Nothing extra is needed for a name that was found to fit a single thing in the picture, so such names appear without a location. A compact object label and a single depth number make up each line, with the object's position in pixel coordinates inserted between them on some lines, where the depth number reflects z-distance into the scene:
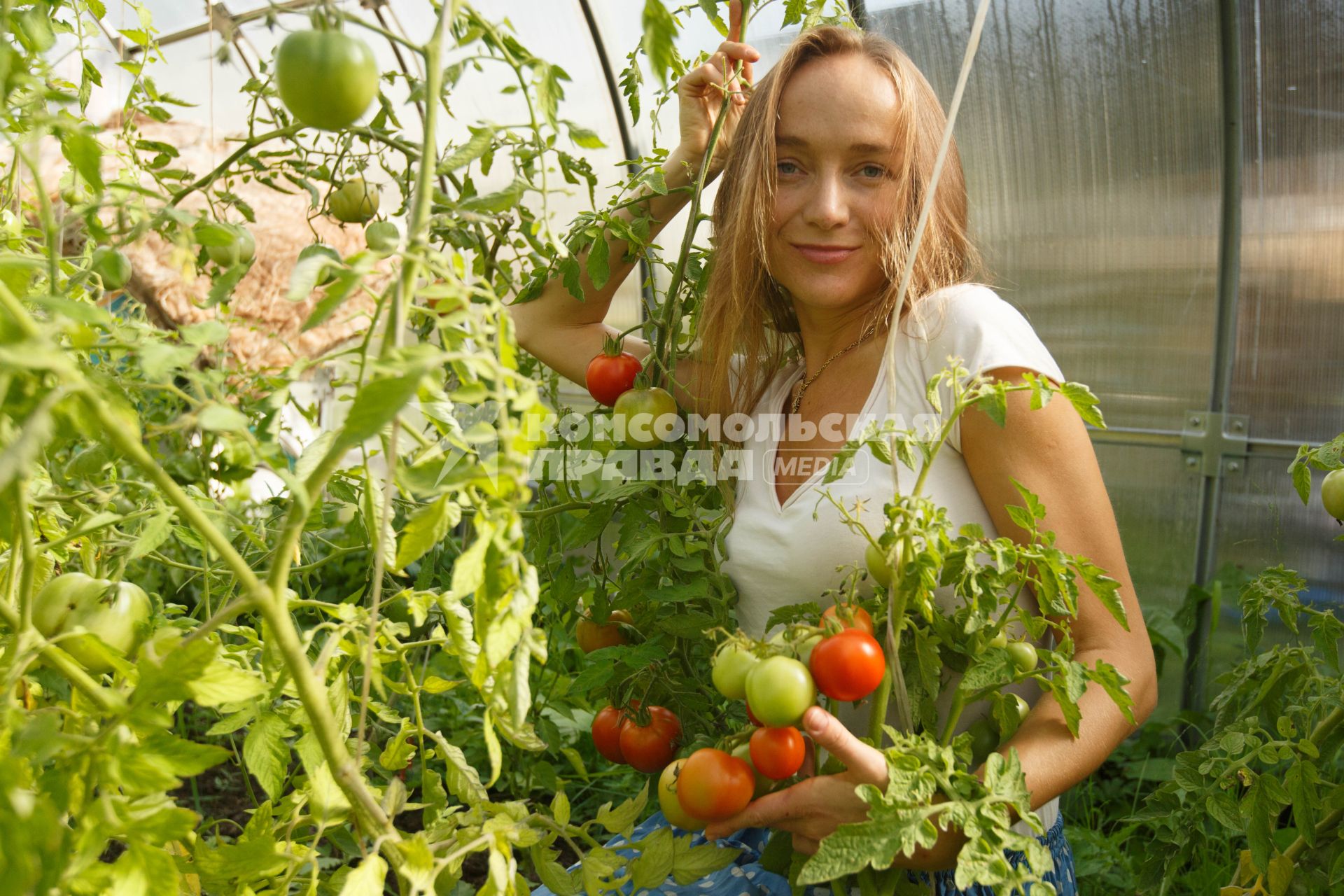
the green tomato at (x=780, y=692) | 0.78
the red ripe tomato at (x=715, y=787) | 0.88
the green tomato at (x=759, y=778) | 0.92
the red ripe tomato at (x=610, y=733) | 1.24
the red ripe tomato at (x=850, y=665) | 0.77
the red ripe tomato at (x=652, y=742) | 1.20
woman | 1.09
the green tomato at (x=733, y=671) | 0.84
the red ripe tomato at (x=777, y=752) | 0.85
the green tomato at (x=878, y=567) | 0.80
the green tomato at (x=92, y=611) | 0.67
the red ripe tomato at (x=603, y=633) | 1.34
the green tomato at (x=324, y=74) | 0.51
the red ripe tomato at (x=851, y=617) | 0.81
